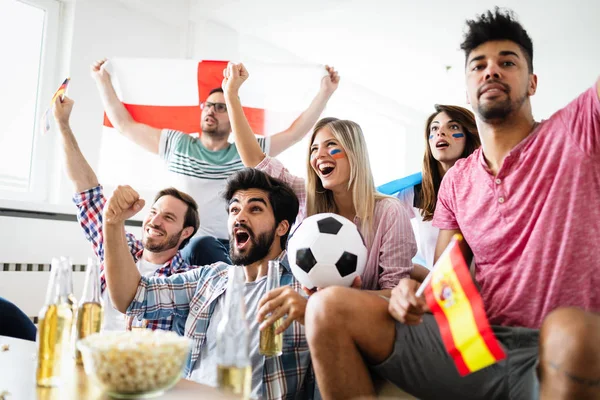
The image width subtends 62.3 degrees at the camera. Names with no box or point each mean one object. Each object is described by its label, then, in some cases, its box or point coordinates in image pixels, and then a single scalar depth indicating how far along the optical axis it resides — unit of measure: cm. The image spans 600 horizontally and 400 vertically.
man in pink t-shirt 119
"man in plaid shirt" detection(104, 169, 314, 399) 148
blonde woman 172
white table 94
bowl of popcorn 81
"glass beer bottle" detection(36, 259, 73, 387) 103
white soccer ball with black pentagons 155
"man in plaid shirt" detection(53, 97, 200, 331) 213
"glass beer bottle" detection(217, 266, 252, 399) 90
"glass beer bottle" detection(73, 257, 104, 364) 115
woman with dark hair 231
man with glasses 265
